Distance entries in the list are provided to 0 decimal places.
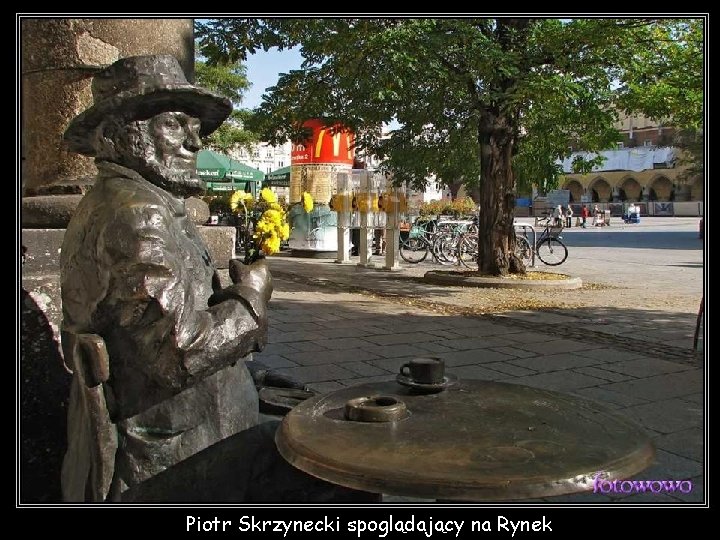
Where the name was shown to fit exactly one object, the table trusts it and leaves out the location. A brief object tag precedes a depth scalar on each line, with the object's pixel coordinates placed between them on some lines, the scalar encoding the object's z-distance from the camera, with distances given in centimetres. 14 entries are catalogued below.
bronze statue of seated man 202
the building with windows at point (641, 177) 5984
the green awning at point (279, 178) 2347
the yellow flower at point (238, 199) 314
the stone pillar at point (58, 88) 340
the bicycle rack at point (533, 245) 1534
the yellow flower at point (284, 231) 282
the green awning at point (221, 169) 1927
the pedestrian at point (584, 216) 3927
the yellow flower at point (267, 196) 295
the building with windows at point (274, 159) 6431
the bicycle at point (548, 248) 1543
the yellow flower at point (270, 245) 273
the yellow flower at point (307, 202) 356
